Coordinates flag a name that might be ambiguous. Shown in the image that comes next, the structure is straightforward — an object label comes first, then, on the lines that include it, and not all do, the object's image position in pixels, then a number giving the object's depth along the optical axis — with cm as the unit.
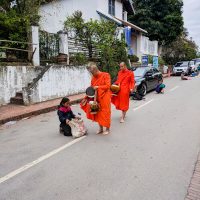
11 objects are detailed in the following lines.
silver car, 2795
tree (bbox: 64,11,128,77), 1686
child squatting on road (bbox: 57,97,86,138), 634
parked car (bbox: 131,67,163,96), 1375
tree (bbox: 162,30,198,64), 4097
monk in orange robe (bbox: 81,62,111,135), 635
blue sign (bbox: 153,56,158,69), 2784
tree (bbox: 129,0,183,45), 3278
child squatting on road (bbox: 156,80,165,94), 1421
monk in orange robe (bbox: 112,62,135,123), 787
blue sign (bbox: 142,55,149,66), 2544
